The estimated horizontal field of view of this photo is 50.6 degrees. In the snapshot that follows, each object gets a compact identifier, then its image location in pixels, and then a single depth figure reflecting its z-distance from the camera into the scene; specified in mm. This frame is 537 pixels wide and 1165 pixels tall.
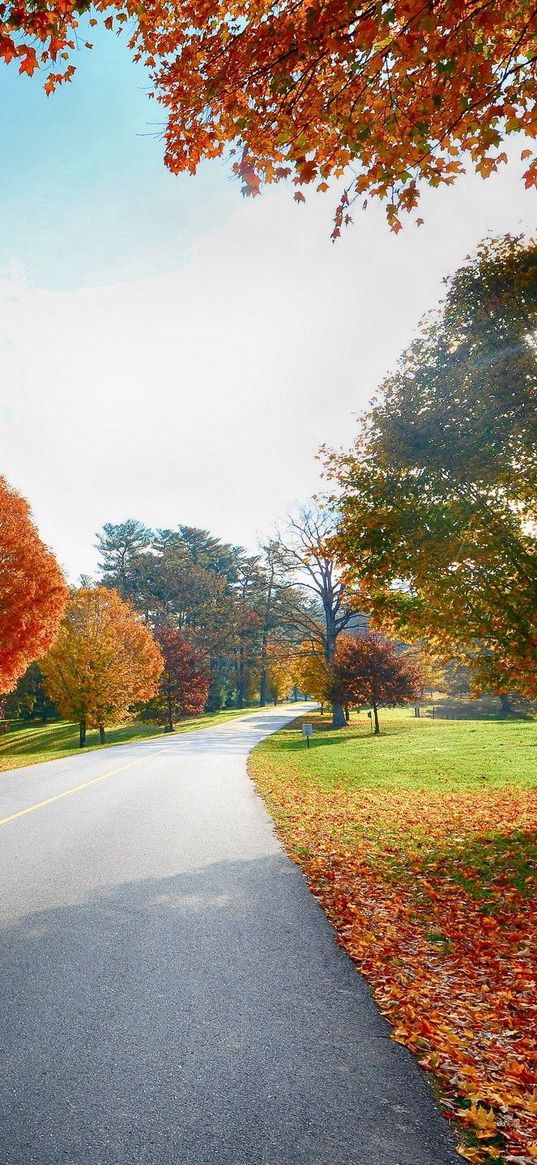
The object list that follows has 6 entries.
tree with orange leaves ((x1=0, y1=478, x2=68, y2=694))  18500
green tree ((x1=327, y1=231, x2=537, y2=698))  8016
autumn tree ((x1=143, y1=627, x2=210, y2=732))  40875
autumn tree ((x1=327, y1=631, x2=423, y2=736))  29062
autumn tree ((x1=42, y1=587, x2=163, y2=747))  29516
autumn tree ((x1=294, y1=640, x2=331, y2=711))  35156
